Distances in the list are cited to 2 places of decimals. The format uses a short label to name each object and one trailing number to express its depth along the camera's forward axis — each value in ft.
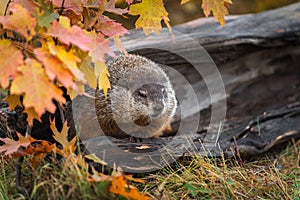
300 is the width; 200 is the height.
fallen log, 25.70
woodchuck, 21.88
